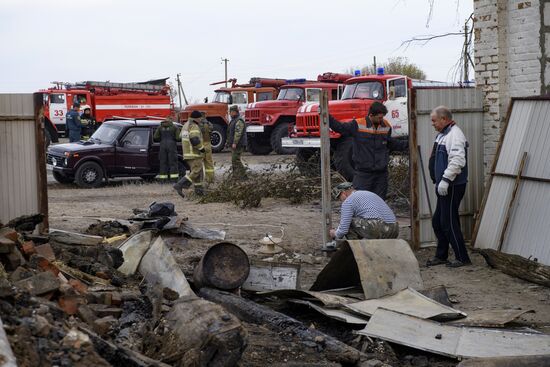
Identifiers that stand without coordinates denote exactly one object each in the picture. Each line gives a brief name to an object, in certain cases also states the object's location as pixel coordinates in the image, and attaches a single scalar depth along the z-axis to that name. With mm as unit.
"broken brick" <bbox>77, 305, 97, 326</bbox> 5957
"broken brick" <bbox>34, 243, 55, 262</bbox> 7816
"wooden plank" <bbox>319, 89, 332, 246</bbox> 10250
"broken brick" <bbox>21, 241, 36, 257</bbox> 7453
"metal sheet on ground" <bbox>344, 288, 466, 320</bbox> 7199
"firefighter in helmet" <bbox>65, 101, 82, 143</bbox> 28281
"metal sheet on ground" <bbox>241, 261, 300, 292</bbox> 8320
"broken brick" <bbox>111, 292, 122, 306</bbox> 6934
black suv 18984
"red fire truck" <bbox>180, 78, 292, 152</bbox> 30984
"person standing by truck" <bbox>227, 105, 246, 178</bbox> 19094
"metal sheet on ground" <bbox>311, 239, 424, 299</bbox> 7973
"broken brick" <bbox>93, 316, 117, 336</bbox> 5840
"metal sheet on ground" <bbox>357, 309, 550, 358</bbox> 6297
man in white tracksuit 9578
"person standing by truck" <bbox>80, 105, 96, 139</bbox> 31844
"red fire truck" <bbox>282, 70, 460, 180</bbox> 19766
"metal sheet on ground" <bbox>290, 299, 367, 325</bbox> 7125
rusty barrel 8031
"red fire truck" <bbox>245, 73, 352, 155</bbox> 27641
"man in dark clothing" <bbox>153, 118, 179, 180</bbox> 18938
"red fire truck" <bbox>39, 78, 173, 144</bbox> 33344
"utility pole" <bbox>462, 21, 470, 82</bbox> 14023
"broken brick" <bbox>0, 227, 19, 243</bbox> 7291
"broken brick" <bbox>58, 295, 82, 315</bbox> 6082
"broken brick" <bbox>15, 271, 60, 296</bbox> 6082
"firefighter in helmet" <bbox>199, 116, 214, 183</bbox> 18000
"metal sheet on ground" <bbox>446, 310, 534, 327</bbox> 6965
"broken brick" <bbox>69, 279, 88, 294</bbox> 6920
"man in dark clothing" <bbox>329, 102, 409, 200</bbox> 10727
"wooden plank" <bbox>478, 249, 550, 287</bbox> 8789
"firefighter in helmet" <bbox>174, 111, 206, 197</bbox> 16812
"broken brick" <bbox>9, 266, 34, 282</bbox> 6570
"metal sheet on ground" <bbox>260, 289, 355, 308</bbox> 7480
